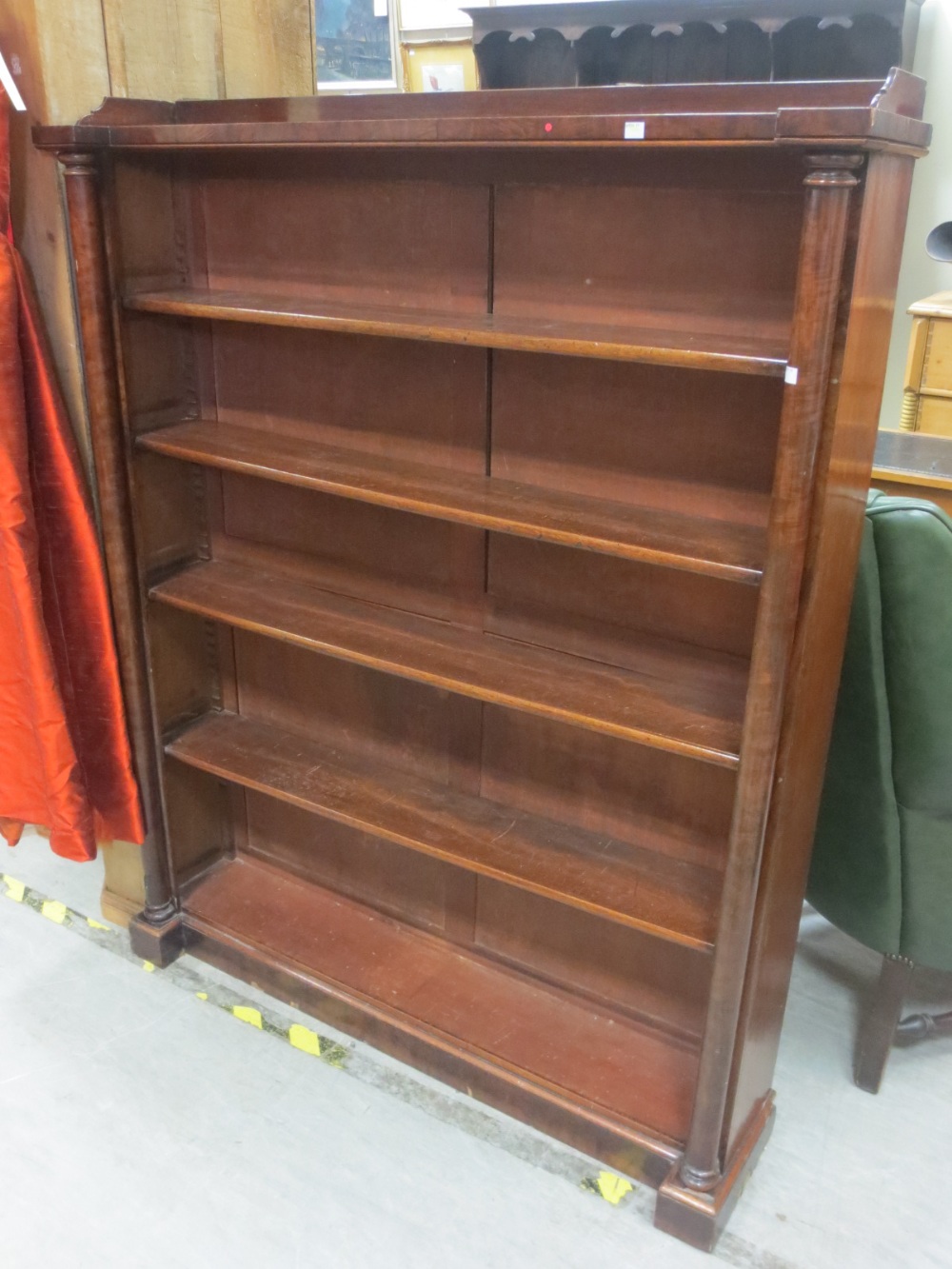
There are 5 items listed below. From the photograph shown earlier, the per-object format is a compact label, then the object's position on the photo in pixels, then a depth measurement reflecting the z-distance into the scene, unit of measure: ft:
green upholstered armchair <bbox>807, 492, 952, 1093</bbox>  5.05
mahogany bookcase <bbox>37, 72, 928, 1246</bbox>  4.16
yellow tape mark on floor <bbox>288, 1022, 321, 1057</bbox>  6.28
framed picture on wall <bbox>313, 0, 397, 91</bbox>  12.98
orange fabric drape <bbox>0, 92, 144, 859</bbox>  5.64
